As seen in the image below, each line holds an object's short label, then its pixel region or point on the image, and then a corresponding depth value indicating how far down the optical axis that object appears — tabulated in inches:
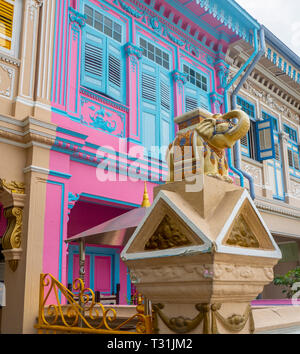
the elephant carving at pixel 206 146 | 92.7
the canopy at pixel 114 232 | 202.6
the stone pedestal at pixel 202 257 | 74.4
